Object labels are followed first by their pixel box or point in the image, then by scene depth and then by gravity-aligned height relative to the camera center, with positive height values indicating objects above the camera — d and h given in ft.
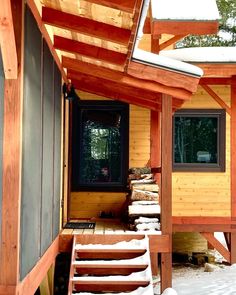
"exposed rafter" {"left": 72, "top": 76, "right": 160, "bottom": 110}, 15.15 +3.48
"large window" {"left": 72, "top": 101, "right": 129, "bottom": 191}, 18.77 +0.77
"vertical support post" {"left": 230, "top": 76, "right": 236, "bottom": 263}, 18.29 +0.31
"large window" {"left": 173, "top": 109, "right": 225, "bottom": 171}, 18.88 +1.11
